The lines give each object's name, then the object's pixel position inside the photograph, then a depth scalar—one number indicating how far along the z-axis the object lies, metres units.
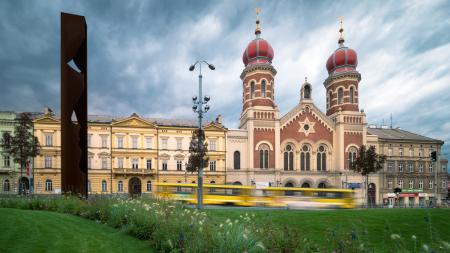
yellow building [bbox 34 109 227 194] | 42.91
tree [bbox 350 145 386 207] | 37.88
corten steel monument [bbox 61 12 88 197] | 17.66
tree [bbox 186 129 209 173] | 36.62
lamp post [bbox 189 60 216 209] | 20.14
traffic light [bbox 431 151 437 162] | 24.40
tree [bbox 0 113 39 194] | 33.50
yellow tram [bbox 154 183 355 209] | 29.81
